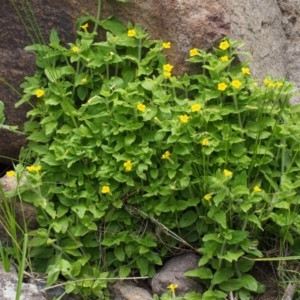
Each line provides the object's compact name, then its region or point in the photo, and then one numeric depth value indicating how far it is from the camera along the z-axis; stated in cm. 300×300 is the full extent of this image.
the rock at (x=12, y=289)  344
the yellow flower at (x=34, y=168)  357
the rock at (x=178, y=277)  350
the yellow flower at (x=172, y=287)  339
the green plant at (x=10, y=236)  351
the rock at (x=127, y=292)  353
